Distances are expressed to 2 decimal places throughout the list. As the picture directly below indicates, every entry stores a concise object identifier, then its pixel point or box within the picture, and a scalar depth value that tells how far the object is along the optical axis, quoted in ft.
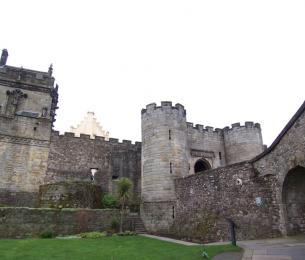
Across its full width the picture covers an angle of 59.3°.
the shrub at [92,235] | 42.93
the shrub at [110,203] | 65.77
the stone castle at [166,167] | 34.60
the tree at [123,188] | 55.26
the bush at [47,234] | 43.01
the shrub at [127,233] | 47.53
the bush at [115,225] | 51.25
